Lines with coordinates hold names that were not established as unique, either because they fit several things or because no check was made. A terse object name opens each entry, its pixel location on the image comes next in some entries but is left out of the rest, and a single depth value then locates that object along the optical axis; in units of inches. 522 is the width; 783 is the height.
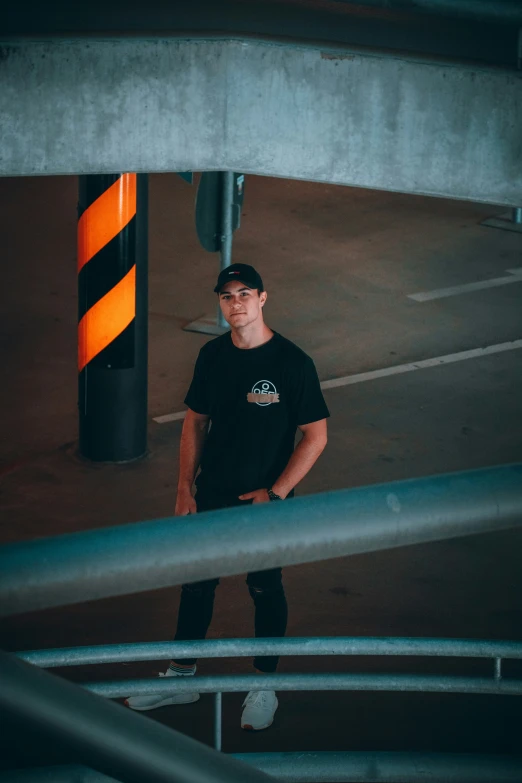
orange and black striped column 517.1
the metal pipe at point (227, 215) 648.3
